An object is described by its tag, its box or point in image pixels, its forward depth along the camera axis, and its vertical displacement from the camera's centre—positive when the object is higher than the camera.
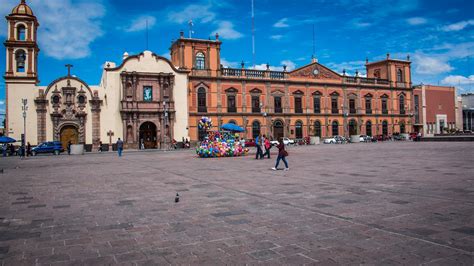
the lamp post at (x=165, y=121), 37.94 +1.95
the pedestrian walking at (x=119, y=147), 25.16 -0.51
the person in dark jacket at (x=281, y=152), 13.14 -0.62
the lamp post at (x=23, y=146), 27.59 -0.30
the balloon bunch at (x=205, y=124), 23.22 +0.92
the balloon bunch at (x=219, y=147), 21.64 -0.59
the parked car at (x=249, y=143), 40.19 -0.71
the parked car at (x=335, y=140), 46.00 -0.70
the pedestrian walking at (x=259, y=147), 19.62 -0.58
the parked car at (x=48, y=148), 31.44 -0.57
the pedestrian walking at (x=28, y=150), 29.67 -0.66
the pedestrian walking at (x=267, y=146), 20.05 -0.55
